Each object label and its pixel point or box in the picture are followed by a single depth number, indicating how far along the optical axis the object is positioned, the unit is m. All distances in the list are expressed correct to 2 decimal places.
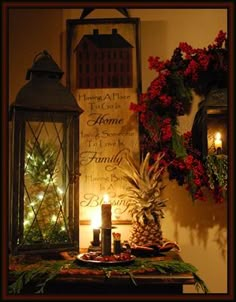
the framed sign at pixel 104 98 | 1.90
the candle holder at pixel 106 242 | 1.52
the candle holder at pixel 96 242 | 1.65
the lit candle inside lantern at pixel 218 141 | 1.80
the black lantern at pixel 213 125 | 1.79
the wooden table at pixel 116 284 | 1.34
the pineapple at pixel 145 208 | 1.67
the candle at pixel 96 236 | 1.69
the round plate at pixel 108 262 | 1.43
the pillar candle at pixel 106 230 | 1.52
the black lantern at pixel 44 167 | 1.51
